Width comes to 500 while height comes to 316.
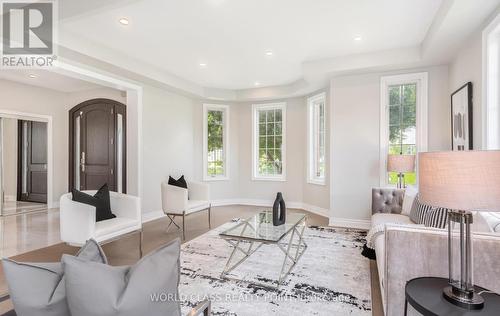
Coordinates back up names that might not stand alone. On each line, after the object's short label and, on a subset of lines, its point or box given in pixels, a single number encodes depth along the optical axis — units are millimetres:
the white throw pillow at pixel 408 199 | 3402
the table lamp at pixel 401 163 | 3887
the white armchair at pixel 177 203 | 4211
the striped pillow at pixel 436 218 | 2415
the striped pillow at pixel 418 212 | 2809
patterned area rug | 2154
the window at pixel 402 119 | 4215
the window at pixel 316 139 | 5789
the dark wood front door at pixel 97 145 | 5596
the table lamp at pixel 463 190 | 1241
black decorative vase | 3120
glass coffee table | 2605
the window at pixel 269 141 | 6574
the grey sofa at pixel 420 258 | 1549
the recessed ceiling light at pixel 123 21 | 3109
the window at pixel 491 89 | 2744
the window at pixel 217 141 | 6707
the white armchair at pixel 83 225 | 2738
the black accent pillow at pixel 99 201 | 3079
